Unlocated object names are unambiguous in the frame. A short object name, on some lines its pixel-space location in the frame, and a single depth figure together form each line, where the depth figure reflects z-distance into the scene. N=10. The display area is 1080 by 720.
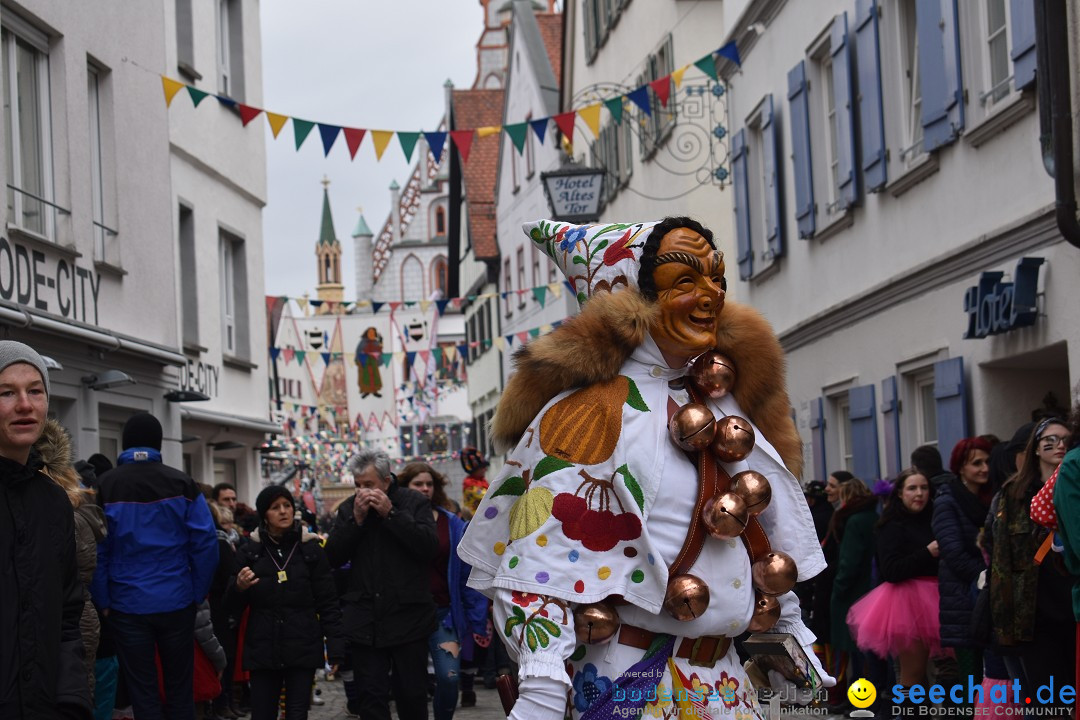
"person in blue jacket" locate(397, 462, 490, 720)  9.79
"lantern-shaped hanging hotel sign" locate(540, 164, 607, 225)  19.19
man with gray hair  8.88
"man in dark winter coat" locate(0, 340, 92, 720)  4.39
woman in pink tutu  9.75
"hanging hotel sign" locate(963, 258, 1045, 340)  10.51
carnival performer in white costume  4.29
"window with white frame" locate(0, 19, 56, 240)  13.20
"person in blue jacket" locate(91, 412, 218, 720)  8.88
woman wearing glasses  6.77
